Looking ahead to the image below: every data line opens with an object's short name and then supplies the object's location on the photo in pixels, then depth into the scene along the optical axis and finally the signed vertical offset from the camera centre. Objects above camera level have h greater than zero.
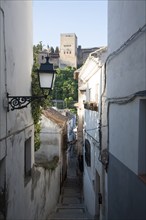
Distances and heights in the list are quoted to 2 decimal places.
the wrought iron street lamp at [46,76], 6.11 +0.46
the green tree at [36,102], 8.98 -0.10
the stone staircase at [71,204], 13.20 -5.61
